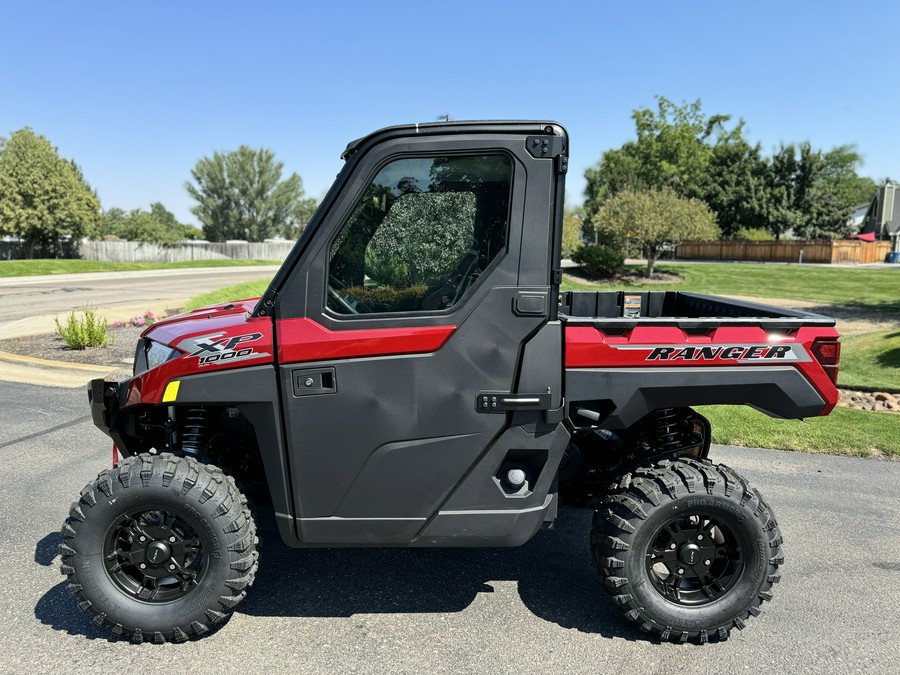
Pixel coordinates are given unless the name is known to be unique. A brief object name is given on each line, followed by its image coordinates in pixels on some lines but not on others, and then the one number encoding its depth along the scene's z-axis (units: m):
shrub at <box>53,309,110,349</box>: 9.87
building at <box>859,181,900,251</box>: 63.81
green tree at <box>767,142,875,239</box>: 55.25
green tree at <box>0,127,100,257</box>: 41.22
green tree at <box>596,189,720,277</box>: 33.09
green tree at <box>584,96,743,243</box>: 50.56
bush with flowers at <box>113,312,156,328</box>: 11.71
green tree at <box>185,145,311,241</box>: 68.50
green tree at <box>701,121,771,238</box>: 55.94
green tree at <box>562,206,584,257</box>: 44.02
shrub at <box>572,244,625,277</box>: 31.66
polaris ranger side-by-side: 2.75
